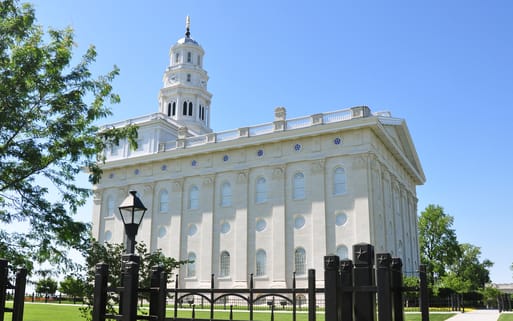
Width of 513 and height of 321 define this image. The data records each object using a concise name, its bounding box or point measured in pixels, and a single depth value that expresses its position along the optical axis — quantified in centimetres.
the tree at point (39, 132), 1407
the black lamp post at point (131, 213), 982
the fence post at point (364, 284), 609
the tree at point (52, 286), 3522
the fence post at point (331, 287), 616
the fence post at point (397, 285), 622
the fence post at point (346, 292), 620
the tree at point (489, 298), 6000
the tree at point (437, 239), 6644
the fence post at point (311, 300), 663
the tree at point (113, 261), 1284
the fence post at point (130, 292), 796
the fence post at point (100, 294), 809
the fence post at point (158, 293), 765
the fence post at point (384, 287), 586
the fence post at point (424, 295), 591
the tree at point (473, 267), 8799
